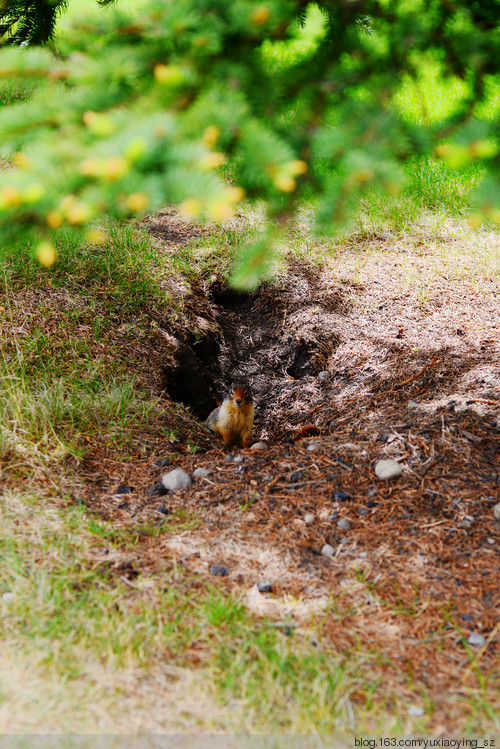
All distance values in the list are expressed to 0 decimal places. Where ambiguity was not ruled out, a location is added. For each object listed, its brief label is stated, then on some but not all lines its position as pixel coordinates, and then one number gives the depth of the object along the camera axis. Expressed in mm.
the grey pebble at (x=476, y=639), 2201
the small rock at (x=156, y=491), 3066
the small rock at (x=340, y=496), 2971
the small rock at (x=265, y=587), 2465
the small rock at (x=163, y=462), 3309
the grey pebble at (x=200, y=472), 3225
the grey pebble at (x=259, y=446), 3929
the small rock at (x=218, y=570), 2537
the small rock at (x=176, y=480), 3119
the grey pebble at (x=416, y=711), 1947
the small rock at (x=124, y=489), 3064
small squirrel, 3969
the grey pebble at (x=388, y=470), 3047
